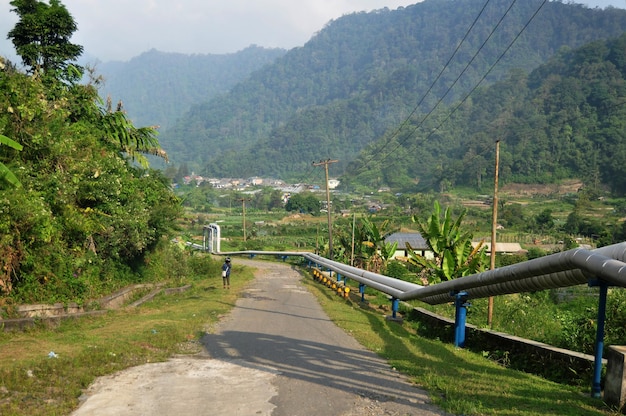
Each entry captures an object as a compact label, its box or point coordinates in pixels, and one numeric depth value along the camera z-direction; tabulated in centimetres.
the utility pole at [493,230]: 1924
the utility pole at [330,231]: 4101
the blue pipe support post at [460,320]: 1277
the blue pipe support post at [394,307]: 1753
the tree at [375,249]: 3669
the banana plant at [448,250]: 1992
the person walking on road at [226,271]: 2611
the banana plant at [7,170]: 1151
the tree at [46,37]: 2131
